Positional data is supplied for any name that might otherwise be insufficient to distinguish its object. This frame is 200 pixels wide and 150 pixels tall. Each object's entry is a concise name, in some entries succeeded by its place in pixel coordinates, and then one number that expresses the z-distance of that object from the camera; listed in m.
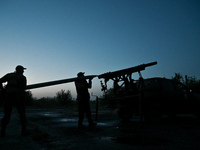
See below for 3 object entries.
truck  6.56
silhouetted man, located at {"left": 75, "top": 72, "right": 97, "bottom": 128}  5.62
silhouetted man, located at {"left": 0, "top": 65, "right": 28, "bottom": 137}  4.11
